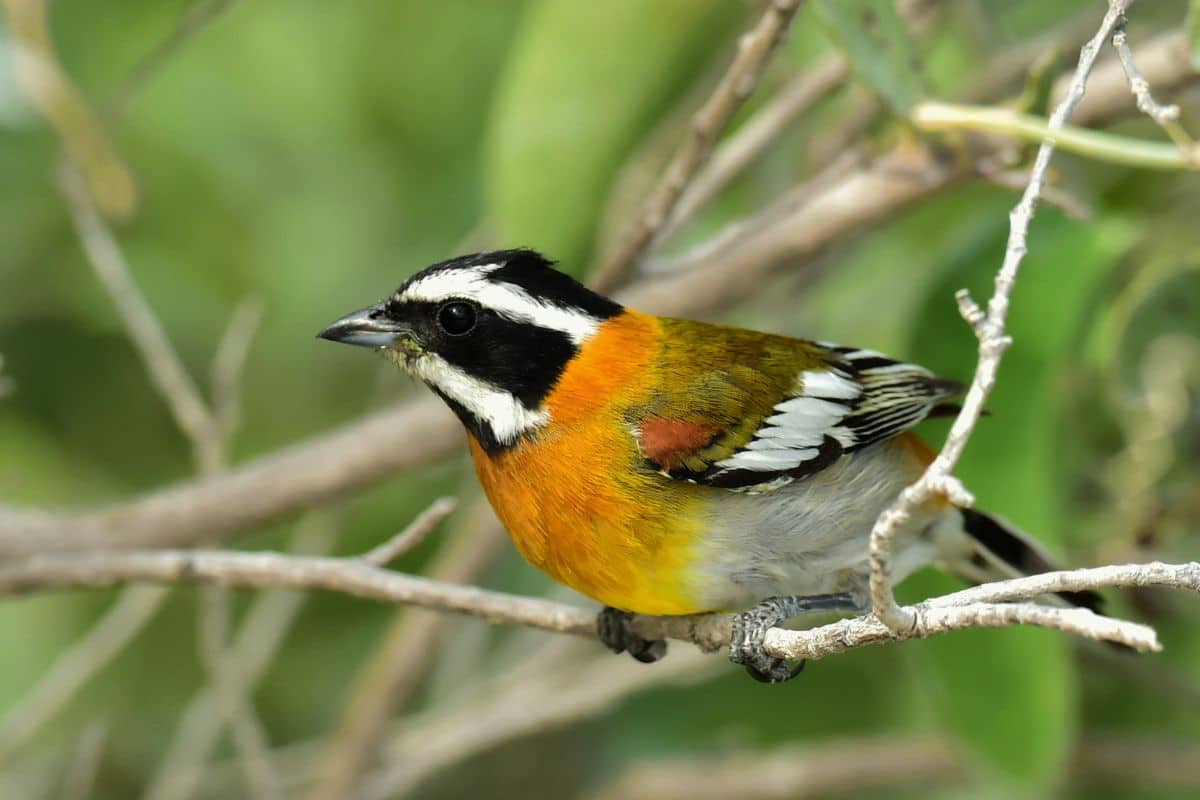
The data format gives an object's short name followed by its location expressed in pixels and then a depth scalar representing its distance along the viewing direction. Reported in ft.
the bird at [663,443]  18.08
